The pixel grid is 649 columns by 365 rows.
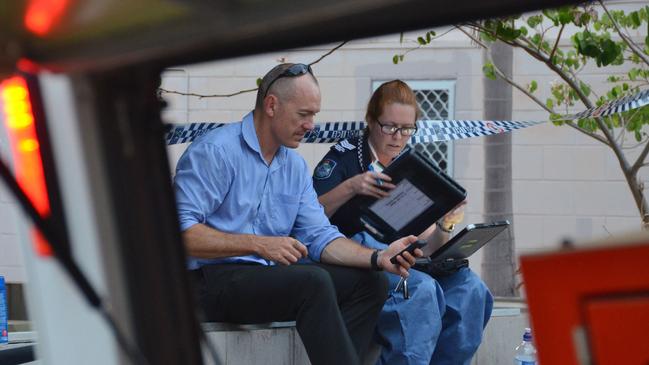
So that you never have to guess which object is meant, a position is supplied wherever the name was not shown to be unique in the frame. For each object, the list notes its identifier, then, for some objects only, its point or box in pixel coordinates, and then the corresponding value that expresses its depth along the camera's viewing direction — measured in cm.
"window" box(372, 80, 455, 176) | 2312
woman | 1017
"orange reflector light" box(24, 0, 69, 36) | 262
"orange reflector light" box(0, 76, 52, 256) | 278
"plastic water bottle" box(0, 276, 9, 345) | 886
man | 896
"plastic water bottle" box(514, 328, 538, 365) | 1144
